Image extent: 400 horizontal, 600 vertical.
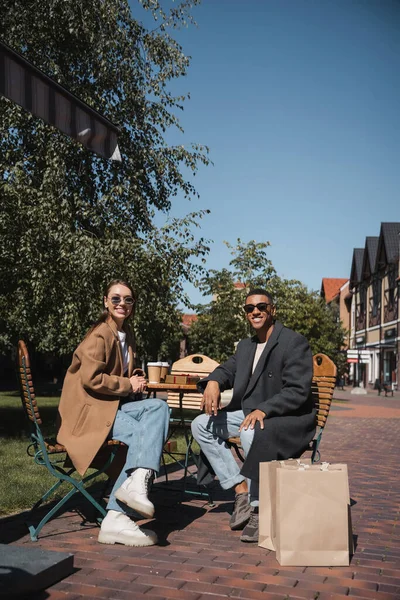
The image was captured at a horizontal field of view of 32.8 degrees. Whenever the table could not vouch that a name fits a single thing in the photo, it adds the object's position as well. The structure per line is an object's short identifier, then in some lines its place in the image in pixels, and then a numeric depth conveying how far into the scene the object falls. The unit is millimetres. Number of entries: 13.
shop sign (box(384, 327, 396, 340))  50906
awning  3422
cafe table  5520
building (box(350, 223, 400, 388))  52031
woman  4301
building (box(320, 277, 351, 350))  75812
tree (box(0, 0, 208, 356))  11484
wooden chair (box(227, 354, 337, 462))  5527
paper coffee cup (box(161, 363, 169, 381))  5688
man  4711
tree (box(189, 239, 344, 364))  24234
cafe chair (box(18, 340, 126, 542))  4477
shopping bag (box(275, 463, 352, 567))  3951
